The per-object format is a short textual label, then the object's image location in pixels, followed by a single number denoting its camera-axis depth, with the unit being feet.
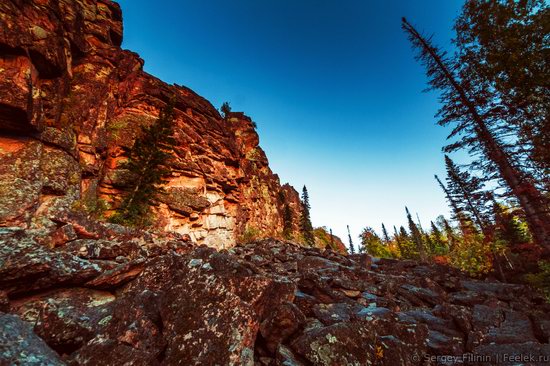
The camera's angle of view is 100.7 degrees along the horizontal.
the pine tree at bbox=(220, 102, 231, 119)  178.97
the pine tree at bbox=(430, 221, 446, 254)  221.25
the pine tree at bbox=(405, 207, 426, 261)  187.42
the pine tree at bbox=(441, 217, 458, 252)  197.18
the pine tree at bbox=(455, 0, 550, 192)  28.48
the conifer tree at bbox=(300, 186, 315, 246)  208.95
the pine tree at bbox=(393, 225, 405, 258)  242.31
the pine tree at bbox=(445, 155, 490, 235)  41.84
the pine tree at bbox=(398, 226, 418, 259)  226.44
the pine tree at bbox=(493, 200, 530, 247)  111.54
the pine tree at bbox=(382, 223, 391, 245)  324.84
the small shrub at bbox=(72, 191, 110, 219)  55.05
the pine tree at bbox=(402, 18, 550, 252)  34.47
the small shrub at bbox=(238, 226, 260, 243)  117.37
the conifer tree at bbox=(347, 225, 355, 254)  332.39
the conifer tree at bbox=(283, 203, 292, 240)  194.59
